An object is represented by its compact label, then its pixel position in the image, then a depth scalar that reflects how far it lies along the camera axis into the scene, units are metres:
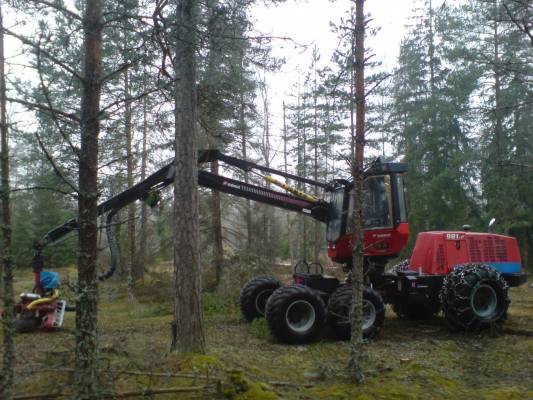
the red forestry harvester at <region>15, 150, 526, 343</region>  8.98
